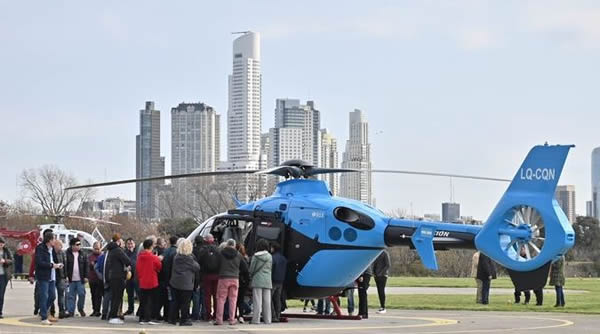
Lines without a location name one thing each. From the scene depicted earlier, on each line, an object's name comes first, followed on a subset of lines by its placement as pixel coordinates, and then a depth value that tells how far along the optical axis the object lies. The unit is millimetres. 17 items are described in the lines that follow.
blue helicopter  20156
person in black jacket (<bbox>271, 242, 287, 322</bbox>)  22969
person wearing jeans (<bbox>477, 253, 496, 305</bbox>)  29906
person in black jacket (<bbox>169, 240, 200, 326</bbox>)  22000
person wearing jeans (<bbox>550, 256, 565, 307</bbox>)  29000
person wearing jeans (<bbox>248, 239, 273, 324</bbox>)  22547
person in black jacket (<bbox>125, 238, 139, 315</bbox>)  24172
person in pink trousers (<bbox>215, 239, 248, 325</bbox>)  22359
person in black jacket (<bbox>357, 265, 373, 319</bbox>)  24500
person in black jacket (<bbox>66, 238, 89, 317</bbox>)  23969
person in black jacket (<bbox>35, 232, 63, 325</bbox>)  22125
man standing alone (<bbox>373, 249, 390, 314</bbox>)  26469
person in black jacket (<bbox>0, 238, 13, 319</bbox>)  22875
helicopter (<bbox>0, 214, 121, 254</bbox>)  49625
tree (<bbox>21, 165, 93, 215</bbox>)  113162
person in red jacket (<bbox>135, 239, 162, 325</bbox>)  22156
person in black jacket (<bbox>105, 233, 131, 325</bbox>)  22391
